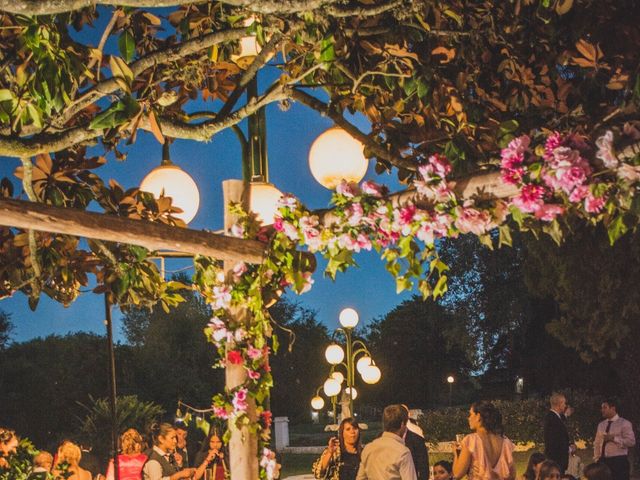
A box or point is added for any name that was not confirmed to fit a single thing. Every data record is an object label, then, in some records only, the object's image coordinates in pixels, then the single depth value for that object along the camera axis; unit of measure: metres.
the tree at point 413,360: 40.00
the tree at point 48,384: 29.64
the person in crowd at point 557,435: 8.78
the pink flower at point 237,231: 4.50
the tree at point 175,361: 31.75
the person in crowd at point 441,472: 7.11
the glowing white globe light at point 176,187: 4.69
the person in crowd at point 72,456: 7.40
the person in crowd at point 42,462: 6.97
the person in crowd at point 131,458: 7.77
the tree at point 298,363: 38.53
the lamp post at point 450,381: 40.73
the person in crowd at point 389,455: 5.57
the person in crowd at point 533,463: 7.00
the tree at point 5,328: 34.45
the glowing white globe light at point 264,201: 4.73
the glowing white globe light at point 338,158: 4.61
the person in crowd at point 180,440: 7.68
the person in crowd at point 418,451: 7.72
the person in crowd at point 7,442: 5.94
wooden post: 4.52
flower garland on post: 3.33
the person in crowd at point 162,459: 7.11
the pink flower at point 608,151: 3.18
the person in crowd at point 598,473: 5.83
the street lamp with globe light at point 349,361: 10.80
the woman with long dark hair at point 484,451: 6.73
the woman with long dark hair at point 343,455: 7.68
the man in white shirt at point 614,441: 9.42
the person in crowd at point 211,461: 7.82
